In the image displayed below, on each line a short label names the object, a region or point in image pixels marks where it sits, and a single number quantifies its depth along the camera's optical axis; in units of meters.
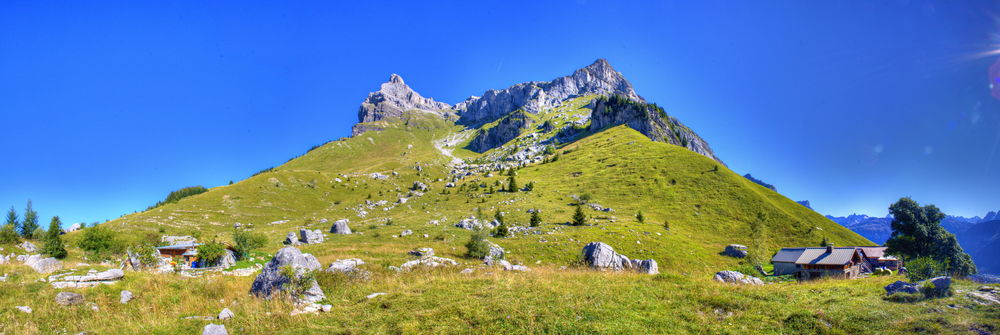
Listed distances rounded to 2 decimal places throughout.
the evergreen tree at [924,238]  49.91
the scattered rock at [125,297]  13.56
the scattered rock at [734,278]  20.33
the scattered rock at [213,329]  10.23
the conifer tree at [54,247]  30.69
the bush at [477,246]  33.03
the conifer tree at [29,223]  39.81
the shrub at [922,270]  18.64
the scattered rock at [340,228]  55.96
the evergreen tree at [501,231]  47.00
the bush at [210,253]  28.35
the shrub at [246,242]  32.78
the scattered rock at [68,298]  12.45
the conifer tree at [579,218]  54.69
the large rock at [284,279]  13.97
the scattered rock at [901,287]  12.33
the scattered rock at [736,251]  48.75
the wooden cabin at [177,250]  32.87
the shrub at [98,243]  32.59
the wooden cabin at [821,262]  42.03
